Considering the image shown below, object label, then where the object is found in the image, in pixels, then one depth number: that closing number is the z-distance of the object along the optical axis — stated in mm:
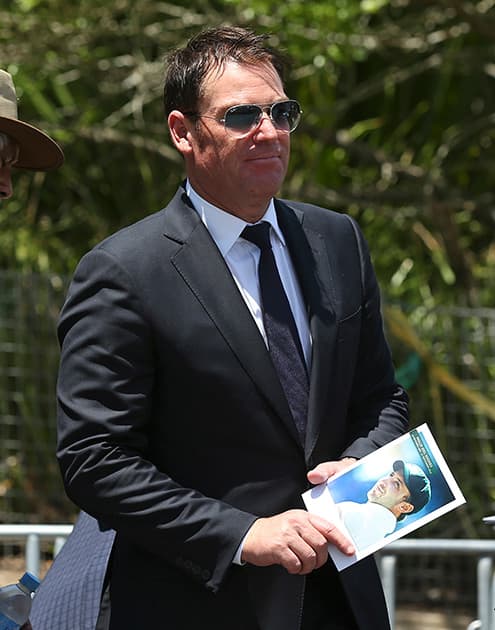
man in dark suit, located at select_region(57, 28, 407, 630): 5137
